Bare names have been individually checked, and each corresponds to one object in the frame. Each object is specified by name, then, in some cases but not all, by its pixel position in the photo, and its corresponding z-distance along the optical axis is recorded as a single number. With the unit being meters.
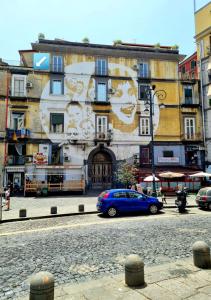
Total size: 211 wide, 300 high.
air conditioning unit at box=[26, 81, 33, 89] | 29.36
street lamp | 32.34
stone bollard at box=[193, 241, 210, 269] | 6.04
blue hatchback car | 14.77
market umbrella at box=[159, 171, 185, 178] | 24.55
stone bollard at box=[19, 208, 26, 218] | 14.50
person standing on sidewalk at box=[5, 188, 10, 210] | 17.53
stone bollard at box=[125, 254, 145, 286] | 5.13
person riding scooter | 16.03
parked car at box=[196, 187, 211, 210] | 16.70
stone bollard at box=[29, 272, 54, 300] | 4.16
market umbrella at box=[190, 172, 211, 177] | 25.20
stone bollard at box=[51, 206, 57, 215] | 15.46
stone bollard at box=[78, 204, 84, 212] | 16.25
